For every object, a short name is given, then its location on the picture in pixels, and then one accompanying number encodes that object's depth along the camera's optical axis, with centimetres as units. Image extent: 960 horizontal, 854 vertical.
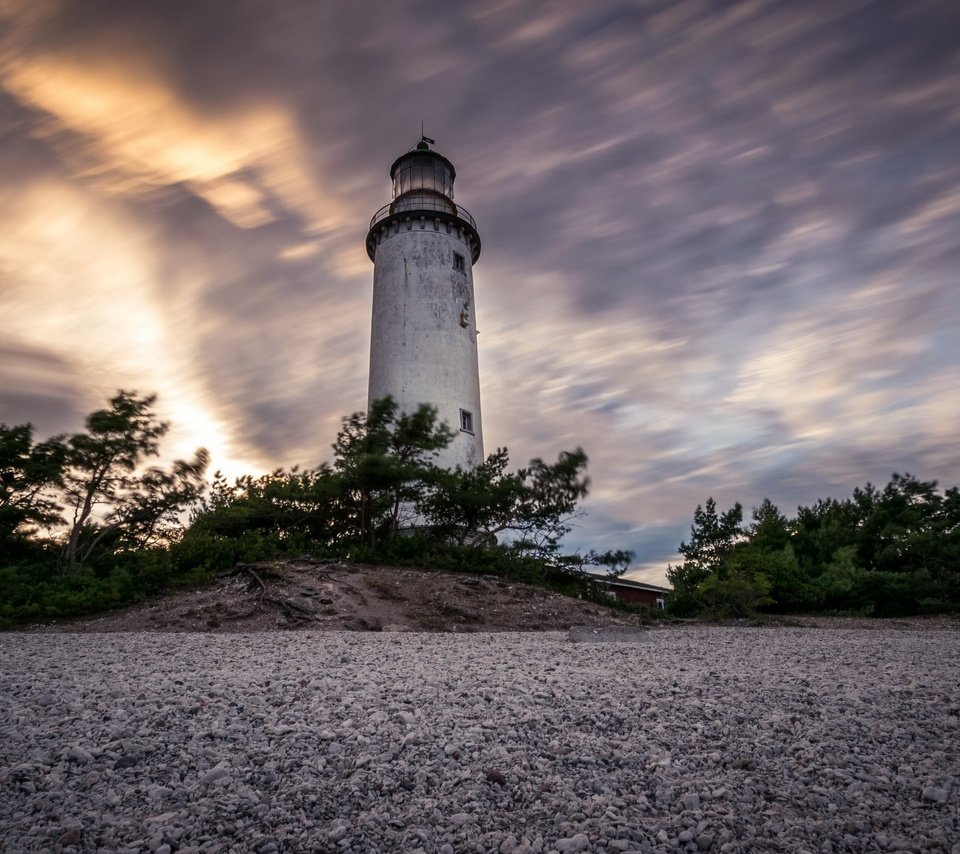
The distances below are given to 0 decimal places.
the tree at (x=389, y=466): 1437
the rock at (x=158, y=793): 317
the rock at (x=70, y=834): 278
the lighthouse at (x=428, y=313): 2041
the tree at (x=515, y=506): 1574
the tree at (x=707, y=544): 1786
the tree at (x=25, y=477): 1248
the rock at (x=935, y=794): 314
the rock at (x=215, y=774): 334
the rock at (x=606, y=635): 885
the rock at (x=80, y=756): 355
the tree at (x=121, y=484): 1311
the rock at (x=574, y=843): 275
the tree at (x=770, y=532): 1789
